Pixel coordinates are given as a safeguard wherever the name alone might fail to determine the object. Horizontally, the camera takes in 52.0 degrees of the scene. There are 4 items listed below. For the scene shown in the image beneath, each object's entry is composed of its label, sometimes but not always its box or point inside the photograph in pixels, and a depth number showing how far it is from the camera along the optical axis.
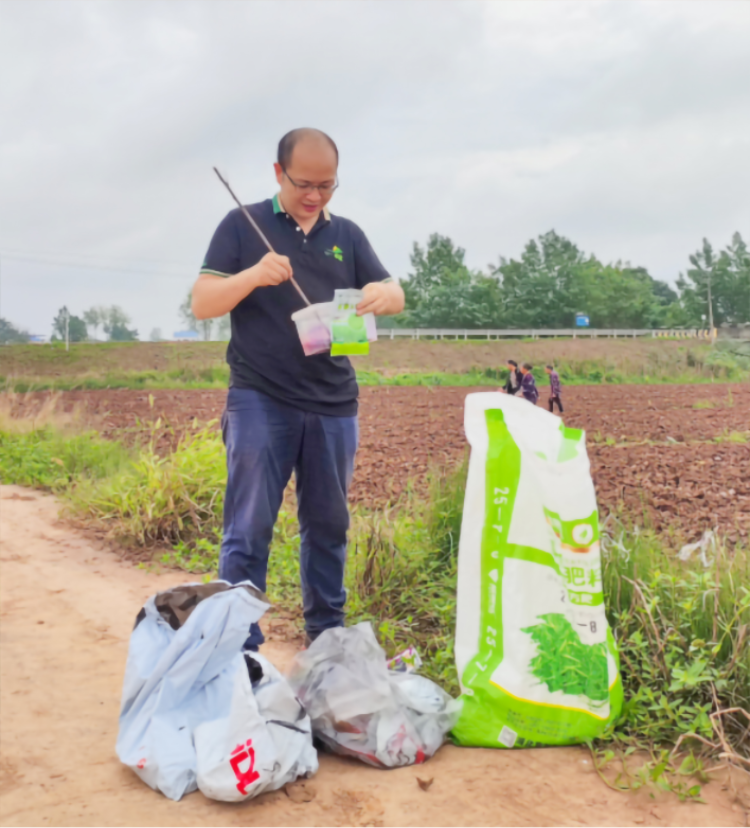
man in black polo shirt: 1.74
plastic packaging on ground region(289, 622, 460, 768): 1.55
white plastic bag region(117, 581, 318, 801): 1.39
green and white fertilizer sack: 1.61
